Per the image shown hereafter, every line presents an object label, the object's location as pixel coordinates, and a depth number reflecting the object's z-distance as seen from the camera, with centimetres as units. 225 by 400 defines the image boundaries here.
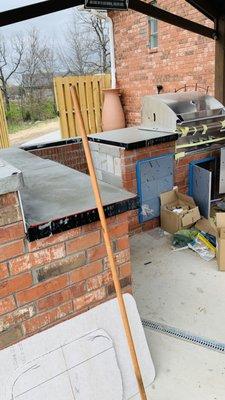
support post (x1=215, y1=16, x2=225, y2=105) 475
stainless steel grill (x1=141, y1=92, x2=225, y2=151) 412
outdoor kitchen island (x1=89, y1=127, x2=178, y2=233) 381
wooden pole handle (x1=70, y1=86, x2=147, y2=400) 133
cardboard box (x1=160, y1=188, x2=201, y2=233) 386
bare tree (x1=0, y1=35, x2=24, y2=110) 1484
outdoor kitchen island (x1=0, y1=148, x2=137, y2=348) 165
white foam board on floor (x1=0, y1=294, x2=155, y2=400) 171
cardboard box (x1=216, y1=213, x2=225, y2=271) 312
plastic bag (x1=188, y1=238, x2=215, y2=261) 343
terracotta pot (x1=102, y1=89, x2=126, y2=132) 819
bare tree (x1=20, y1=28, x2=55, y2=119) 1509
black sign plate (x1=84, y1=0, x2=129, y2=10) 319
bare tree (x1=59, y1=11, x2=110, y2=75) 1299
